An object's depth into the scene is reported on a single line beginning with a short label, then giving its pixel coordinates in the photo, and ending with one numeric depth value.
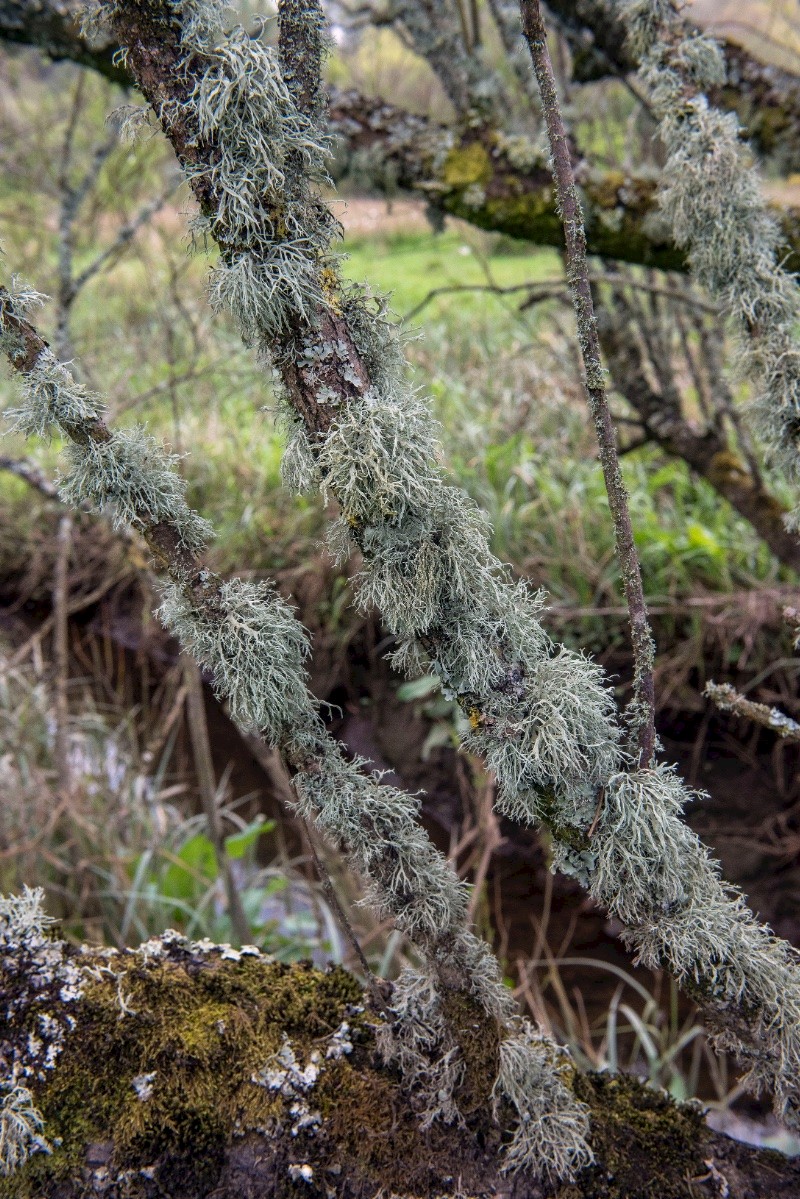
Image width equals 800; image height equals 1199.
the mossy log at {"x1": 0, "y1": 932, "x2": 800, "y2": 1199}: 0.60
